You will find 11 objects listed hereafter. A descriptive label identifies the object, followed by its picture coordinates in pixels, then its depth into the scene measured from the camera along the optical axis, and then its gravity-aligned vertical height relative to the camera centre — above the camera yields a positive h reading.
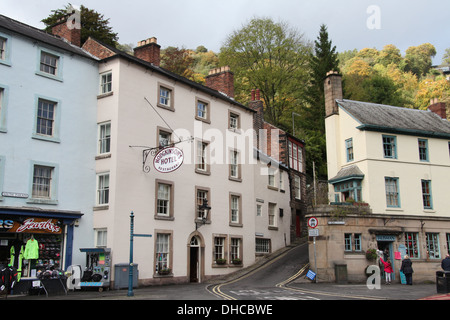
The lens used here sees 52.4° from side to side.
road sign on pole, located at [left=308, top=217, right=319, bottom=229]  25.01 +1.02
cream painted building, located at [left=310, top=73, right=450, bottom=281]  27.69 +3.38
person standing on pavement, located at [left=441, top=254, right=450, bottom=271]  22.83 -1.19
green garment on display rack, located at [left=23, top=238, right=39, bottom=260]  21.11 -0.34
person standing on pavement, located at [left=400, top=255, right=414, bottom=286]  26.30 -1.58
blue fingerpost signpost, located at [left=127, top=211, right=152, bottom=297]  18.75 -1.25
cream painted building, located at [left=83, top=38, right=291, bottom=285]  24.66 +4.03
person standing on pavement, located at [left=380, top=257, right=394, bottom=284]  27.05 -1.67
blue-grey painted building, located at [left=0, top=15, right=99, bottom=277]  21.58 +4.82
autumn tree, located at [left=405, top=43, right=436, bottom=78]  116.31 +46.88
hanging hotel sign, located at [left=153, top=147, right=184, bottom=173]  23.17 +4.18
